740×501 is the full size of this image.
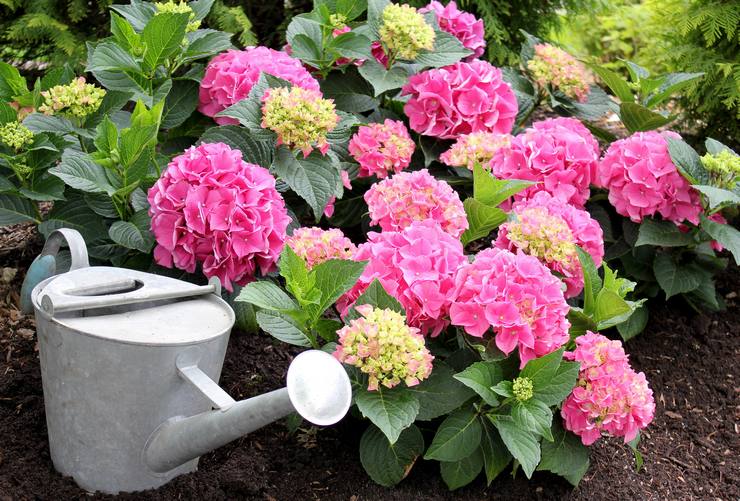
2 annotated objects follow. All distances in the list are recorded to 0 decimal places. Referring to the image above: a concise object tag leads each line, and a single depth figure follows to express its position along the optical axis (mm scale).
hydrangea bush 1829
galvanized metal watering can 1631
